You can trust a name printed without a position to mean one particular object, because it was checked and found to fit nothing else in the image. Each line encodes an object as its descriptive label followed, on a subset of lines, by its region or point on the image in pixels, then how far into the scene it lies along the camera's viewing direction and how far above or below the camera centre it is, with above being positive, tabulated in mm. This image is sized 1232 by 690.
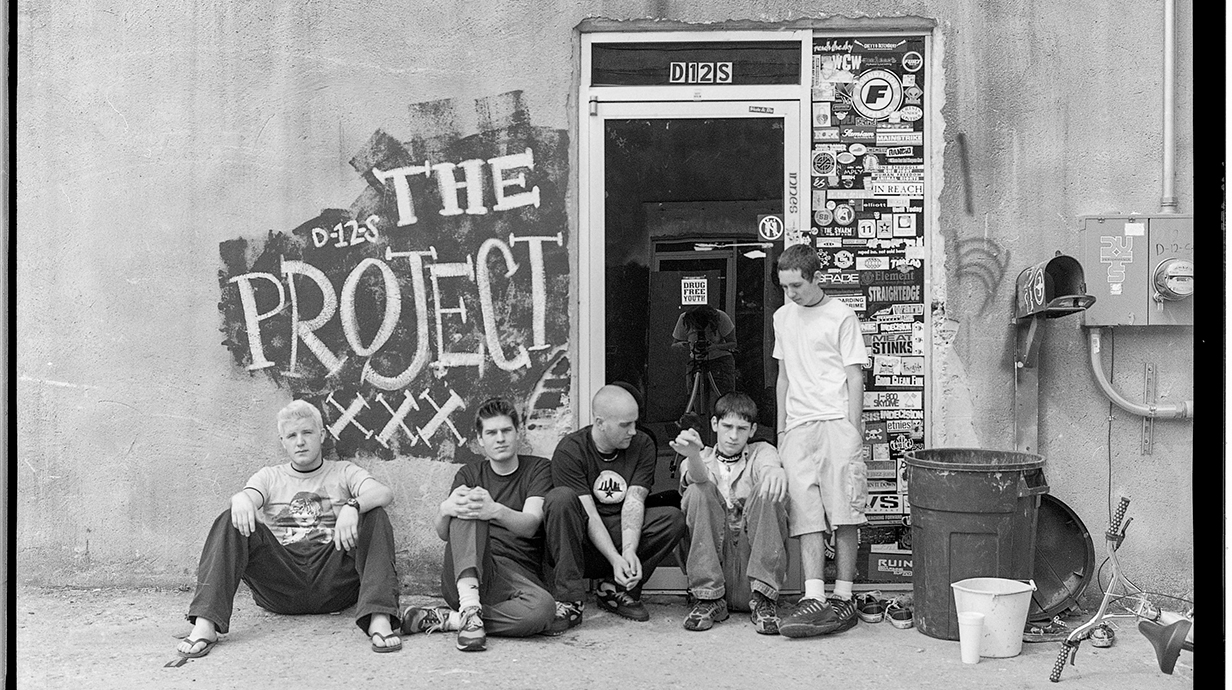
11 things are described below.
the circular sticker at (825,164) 5742 +859
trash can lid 5340 -1139
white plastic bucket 4641 -1229
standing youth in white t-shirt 5164 -512
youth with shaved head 5125 -865
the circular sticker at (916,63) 5715 +1385
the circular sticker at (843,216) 5734 +583
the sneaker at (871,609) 5219 -1372
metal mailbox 5246 +178
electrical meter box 5523 +307
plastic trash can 4848 -905
